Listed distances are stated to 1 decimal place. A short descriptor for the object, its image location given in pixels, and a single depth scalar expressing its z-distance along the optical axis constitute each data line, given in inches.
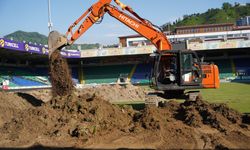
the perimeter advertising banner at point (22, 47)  1086.4
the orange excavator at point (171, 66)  523.8
